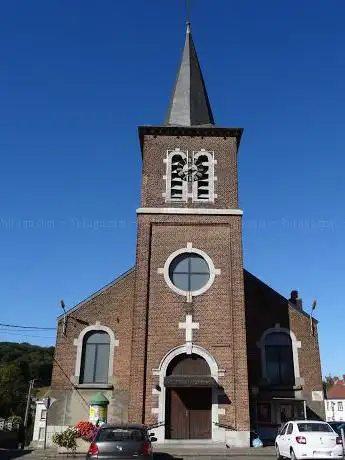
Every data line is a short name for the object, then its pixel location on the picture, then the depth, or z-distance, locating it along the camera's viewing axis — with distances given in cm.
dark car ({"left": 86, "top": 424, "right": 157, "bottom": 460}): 1105
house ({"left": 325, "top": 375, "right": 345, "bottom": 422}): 7117
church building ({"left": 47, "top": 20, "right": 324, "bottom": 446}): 1892
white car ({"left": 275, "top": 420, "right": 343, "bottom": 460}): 1322
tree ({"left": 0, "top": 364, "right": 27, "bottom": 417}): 5950
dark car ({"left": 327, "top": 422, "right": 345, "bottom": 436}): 2092
